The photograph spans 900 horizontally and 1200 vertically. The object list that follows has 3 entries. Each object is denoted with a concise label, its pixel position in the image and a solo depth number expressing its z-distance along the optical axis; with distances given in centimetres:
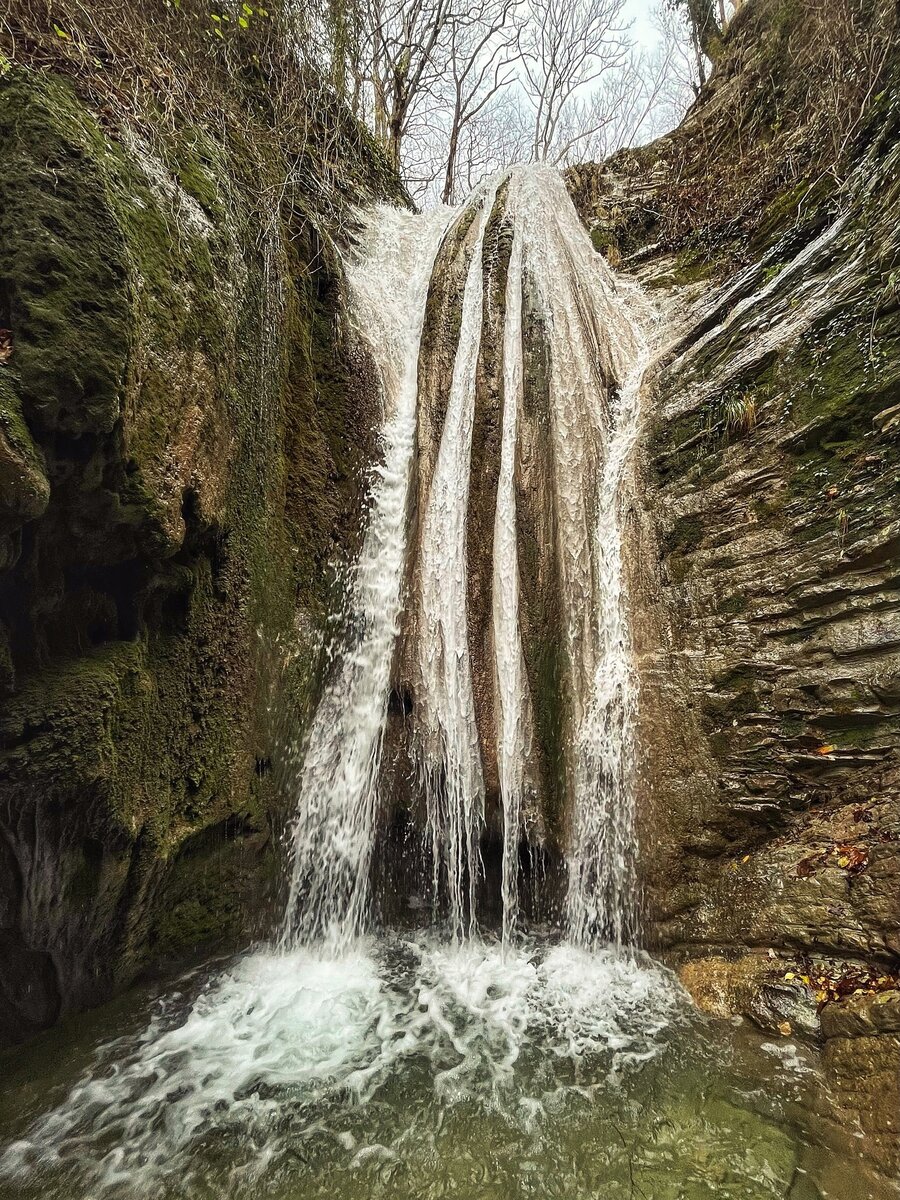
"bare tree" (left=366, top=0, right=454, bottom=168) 1154
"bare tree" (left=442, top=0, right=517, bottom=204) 1341
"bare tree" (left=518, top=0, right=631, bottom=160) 1655
